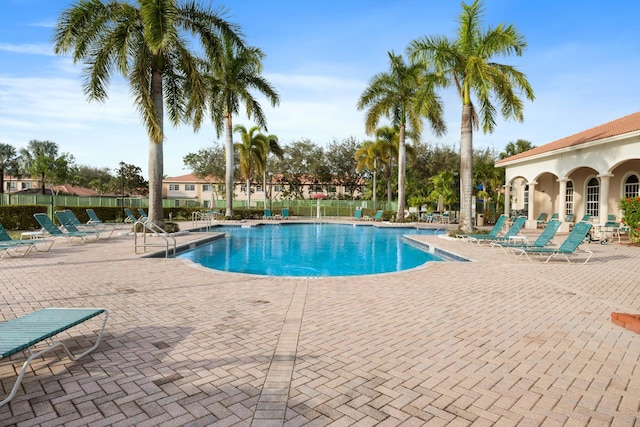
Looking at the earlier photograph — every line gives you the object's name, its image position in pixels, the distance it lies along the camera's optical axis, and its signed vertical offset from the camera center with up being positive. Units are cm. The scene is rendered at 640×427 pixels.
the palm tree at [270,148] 3306 +525
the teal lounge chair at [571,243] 964 -94
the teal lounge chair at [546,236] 1059 -82
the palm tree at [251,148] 3241 +504
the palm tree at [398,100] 2414 +704
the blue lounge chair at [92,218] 1709 -56
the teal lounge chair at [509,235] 1288 -98
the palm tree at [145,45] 1317 +591
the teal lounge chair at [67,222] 1322 -56
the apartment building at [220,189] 5394 +267
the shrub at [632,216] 1388 -32
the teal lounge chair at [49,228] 1205 -69
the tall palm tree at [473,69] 1430 +540
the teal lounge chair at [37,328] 266 -99
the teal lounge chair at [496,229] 1357 -80
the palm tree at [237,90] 2352 +743
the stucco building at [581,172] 1684 +185
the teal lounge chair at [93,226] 1391 -104
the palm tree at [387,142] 3059 +520
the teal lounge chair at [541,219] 2262 -73
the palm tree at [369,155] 3090 +436
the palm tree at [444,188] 2973 +152
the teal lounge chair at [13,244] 923 -94
